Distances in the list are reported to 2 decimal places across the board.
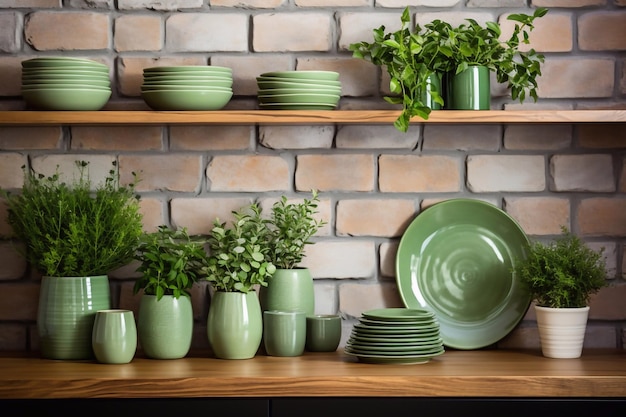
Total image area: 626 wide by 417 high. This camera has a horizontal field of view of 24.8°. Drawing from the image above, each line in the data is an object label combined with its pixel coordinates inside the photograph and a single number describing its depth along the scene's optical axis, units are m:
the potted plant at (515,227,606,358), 3.16
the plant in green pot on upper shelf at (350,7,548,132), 3.19
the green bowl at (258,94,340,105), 3.16
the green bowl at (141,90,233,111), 3.15
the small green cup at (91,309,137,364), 3.09
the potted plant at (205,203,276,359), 3.14
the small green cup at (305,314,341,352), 3.23
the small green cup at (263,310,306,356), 3.16
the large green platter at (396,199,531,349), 3.34
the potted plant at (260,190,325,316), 3.23
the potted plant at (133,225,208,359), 3.15
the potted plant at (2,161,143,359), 3.16
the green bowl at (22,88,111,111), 3.15
